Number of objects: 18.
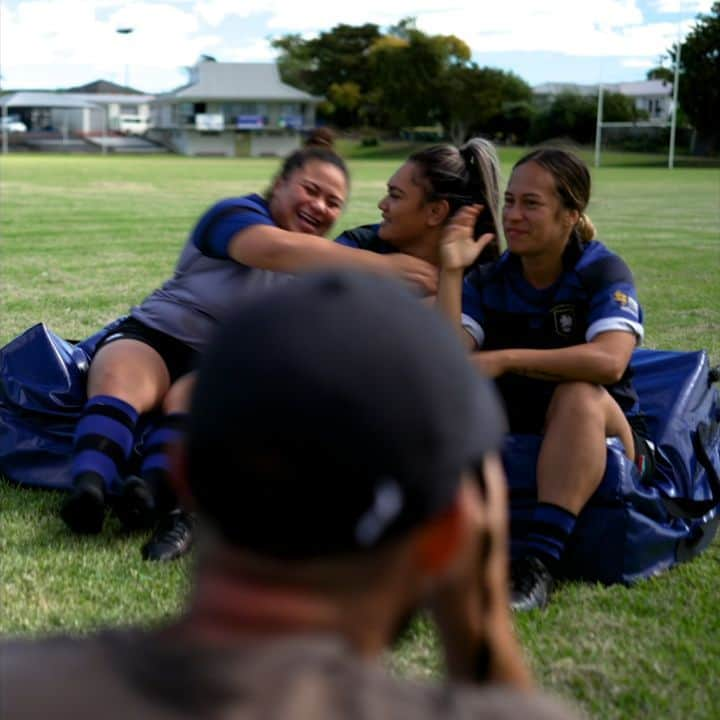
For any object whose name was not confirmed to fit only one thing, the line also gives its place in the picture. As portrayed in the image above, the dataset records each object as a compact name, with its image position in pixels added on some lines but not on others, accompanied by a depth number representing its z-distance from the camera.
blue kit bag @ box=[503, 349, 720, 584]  4.06
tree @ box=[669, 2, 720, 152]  63.41
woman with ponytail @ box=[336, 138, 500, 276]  4.43
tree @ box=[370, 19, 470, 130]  83.81
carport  110.69
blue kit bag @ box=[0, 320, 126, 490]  5.02
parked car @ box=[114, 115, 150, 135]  114.06
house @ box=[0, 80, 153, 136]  110.75
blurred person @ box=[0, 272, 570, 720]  1.04
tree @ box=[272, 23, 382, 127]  96.25
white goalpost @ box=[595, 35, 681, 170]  54.56
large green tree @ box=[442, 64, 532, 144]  80.88
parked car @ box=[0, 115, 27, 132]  97.12
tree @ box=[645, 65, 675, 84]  72.69
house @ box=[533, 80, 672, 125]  100.06
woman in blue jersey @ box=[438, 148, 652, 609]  3.93
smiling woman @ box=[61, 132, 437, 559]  4.27
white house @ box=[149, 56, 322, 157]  90.69
